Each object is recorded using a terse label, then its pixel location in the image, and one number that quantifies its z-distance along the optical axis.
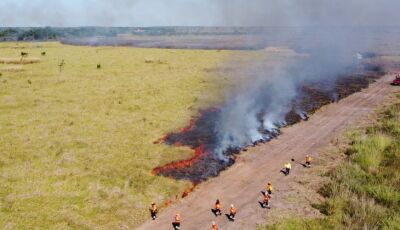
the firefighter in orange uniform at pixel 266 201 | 37.99
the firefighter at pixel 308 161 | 48.31
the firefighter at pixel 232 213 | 35.53
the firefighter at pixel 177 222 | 34.03
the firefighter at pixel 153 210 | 36.53
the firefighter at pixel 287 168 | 45.97
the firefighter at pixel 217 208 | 36.47
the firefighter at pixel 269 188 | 40.28
